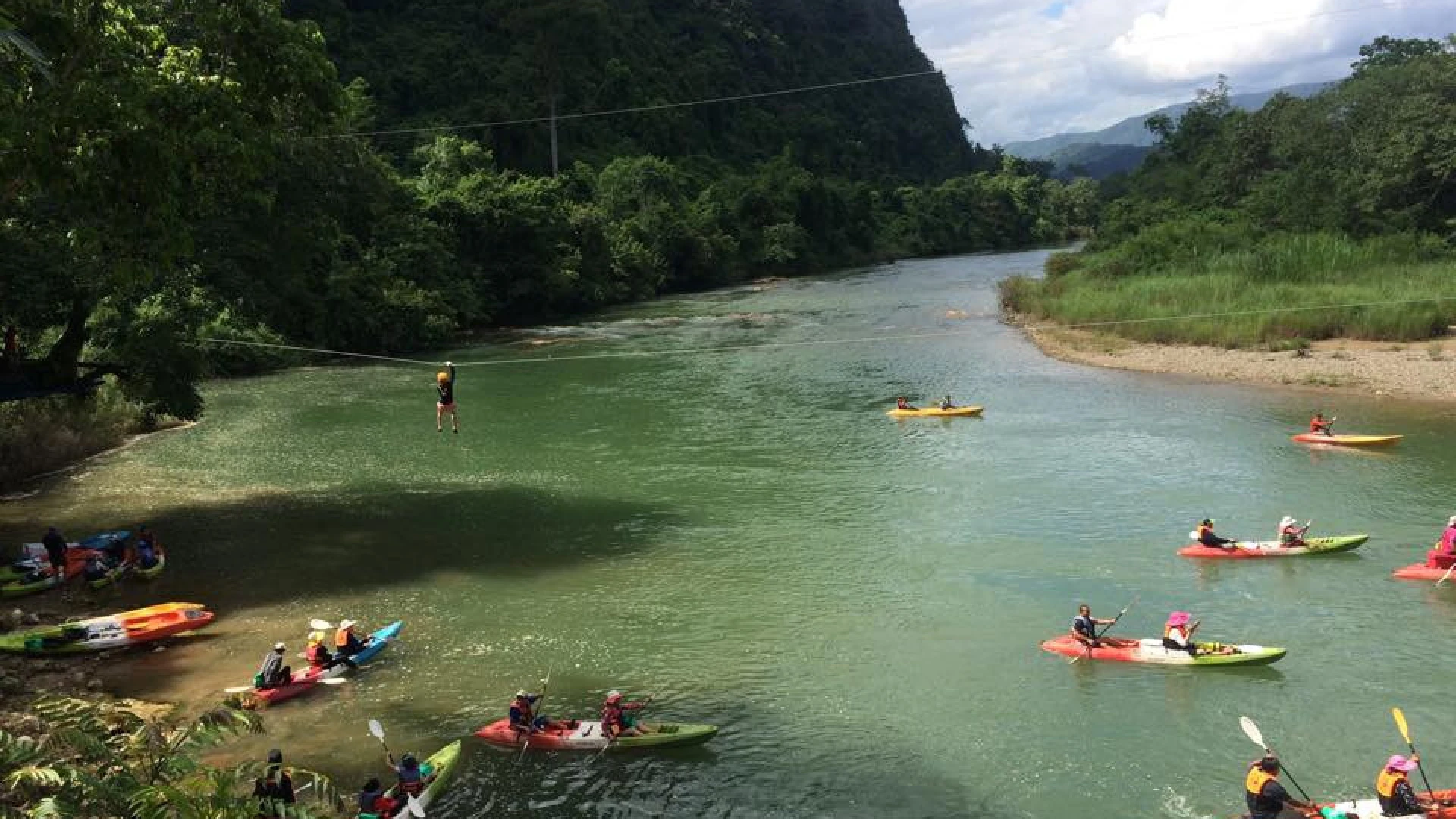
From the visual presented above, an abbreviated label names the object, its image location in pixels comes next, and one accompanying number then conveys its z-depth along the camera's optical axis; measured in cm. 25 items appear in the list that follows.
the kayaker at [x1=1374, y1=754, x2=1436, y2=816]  1122
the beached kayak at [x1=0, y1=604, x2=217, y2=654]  1672
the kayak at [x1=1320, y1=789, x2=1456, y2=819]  1135
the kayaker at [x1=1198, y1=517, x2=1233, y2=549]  2028
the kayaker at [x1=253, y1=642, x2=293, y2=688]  1533
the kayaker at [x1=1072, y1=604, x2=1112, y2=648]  1631
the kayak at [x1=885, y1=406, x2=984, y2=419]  3319
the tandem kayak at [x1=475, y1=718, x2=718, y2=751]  1390
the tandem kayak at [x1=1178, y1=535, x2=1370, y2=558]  2009
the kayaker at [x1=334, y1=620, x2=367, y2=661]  1634
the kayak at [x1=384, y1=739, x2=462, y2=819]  1262
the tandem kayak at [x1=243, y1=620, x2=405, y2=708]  1522
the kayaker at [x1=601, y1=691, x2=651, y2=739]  1397
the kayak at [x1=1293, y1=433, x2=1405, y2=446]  2719
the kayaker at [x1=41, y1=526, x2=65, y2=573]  1991
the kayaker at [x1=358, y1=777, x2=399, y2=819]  1187
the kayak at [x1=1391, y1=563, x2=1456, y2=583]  1855
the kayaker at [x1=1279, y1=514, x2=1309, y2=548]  2019
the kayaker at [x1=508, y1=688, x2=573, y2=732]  1409
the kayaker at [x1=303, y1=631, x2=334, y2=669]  1608
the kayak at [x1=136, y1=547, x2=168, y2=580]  2036
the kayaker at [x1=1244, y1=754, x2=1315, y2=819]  1145
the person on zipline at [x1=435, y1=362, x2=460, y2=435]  2361
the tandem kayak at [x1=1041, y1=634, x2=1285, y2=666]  1567
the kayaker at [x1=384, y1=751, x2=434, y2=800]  1237
